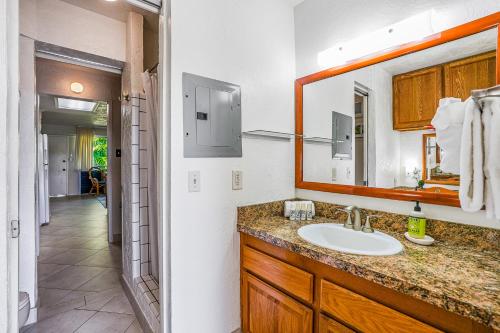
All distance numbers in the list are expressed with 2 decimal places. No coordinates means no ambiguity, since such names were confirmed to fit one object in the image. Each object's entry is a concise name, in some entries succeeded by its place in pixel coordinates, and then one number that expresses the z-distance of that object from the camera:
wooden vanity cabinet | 0.77
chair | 8.59
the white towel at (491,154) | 0.76
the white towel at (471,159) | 0.80
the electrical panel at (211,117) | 1.32
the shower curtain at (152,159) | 1.90
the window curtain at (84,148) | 8.61
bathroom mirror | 1.12
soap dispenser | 1.14
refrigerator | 4.16
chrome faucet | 1.36
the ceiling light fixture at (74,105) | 5.20
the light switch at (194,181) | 1.31
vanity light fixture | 1.20
